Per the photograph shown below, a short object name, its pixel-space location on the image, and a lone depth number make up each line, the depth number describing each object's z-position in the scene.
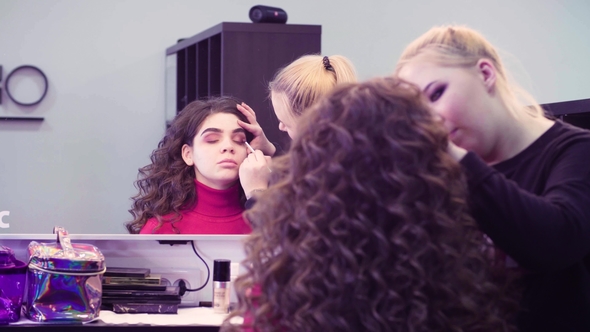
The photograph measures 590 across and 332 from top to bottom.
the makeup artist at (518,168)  2.17
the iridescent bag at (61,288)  2.72
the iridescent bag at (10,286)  2.73
